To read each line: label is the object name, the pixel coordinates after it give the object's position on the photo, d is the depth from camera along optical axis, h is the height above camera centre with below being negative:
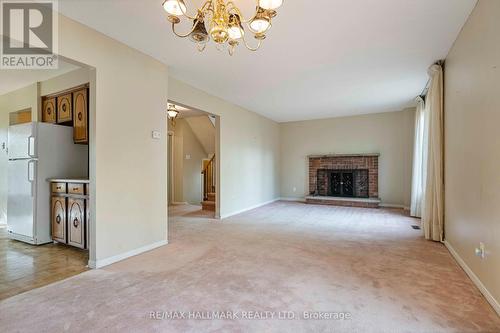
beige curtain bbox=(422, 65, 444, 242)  3.54 +0.02
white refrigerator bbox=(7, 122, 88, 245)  3.47 -0.07
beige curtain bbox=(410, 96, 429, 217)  5.25 +0.09
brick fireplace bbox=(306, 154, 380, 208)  7.18 -0.40
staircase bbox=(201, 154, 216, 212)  6.97 -0.46
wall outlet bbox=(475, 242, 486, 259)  2.19 -0.77
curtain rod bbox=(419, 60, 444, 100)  3.61 +1.57
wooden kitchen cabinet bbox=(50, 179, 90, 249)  3.18 -0.62
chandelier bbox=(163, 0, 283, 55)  1.80 +1.19
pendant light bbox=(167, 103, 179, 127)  5.63 +1.29
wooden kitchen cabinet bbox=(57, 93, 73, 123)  3.71 +0.91
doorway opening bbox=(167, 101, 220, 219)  7.37 +0.19
